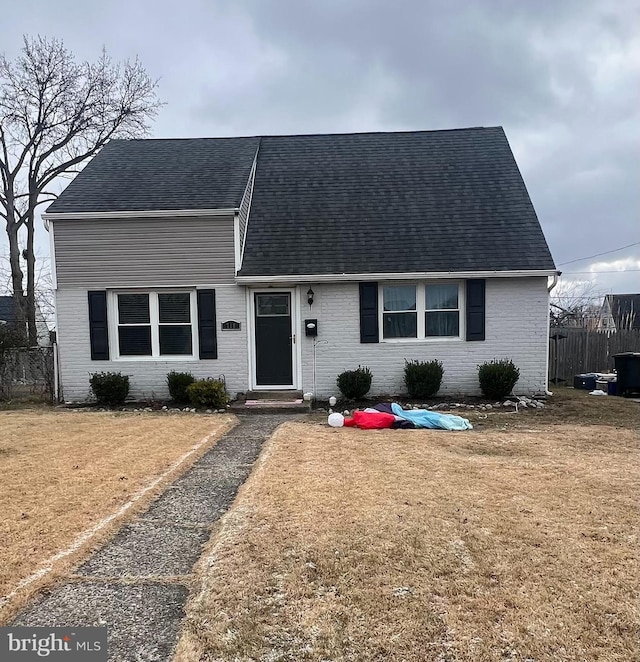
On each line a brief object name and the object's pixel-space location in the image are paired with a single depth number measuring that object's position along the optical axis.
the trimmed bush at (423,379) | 9.50
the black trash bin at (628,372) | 10.55
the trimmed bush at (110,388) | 9.64
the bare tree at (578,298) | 26.87
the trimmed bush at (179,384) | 9.63
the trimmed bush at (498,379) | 9.34
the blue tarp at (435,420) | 7.36
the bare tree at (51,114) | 18.55
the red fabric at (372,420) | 7.37
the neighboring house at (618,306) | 33.38
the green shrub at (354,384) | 9.48
